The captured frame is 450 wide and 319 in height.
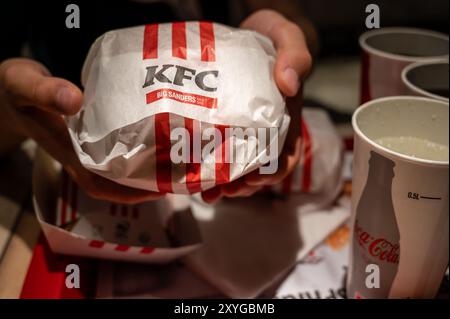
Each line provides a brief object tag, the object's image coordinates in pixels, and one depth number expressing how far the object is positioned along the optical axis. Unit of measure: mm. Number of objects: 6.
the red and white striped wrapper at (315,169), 752
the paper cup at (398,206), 459
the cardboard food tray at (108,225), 589
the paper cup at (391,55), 675
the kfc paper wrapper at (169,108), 448
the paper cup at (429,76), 633
